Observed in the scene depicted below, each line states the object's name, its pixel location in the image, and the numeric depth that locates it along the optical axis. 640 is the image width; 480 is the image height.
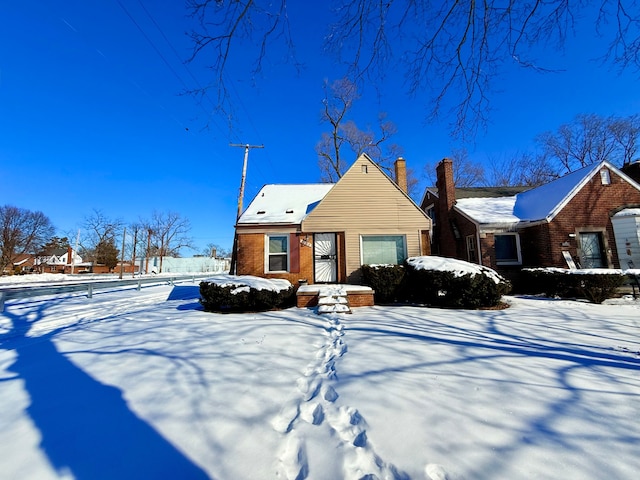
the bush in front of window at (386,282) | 9.20
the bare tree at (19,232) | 32.67
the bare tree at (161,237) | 39.44
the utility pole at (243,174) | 16.44
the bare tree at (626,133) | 21.45
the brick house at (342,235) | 10.94
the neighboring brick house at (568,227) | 11.23
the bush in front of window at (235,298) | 7.75
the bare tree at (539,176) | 24.75
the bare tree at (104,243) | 39.03
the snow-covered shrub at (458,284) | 7.79
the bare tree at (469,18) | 3.07
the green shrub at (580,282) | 8.37
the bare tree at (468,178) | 26.73
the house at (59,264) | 45.06
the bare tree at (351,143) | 25.14
